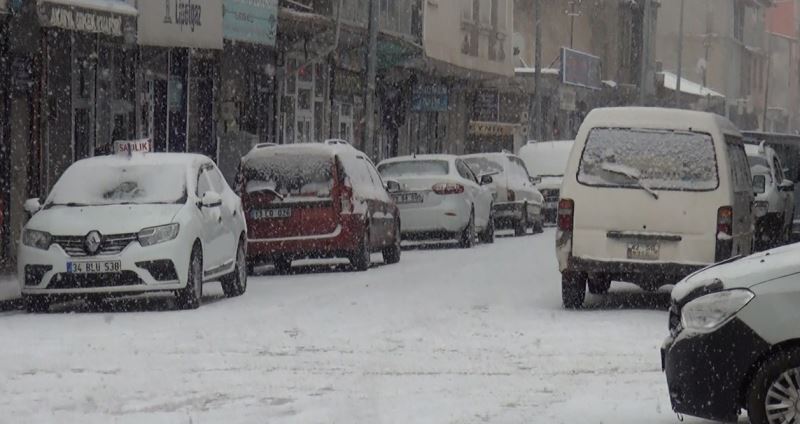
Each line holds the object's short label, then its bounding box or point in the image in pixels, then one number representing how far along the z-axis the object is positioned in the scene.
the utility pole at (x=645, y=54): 75.81
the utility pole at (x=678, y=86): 83.66
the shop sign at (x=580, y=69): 67.50
